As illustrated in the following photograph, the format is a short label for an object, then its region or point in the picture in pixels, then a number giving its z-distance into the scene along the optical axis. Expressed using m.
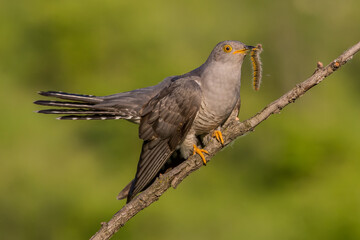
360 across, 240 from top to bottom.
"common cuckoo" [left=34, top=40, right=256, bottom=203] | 7.54
